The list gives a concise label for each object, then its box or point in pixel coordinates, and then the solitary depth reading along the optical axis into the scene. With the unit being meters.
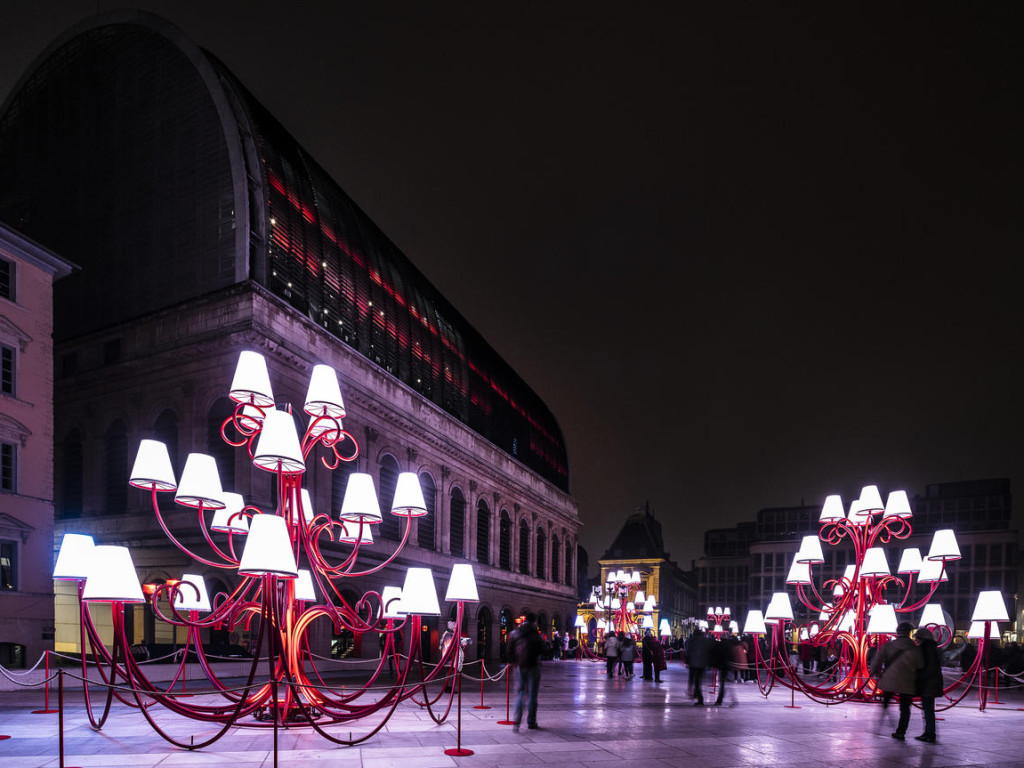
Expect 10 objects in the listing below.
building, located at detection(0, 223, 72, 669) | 23.14
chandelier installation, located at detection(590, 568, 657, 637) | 38.78
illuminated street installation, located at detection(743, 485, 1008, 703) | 16.23
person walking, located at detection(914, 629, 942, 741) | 11.52
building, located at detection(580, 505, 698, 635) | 111.06
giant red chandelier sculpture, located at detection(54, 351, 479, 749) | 8.91
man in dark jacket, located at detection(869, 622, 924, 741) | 11.82
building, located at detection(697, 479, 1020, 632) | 89.56
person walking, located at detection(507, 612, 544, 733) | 12.33
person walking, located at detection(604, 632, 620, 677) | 27.44
